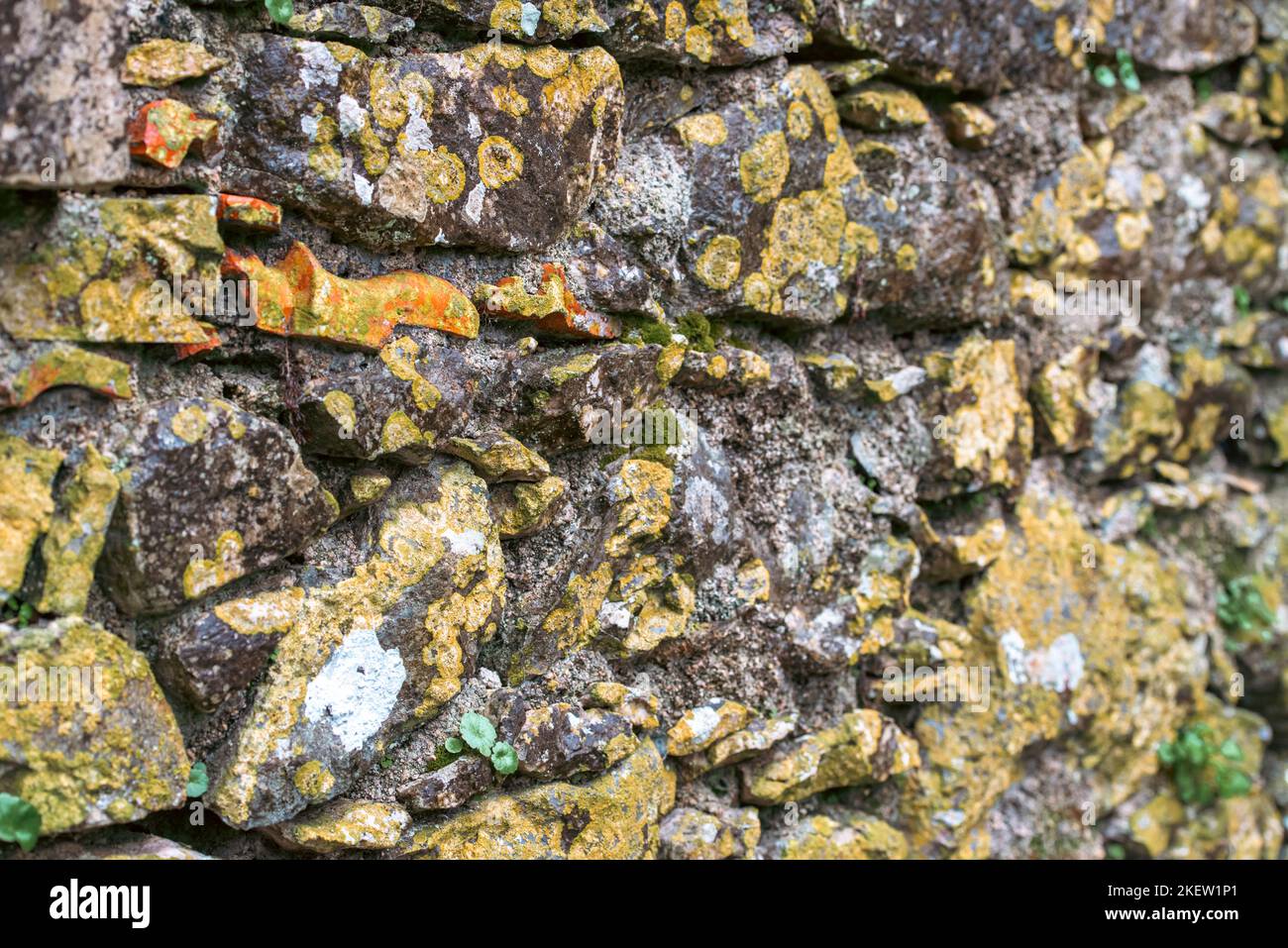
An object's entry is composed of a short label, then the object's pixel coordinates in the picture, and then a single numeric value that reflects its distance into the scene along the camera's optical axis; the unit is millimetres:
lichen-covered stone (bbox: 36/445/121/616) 1924
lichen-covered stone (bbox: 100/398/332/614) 1993
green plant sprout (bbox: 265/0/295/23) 2123
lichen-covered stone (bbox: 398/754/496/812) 2418
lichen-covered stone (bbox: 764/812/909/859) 3180
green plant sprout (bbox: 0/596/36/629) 1898
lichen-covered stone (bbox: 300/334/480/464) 2236
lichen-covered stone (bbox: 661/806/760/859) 2914
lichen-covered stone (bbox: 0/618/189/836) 1869
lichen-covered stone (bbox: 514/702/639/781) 2592
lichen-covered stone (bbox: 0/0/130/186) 1790
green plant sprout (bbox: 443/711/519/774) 2504
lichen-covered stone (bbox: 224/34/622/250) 2143
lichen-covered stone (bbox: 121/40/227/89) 1963
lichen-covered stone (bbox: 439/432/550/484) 2502
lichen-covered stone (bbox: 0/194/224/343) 1892
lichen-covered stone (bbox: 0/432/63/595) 1873
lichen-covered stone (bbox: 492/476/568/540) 2619
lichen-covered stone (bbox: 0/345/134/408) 1872
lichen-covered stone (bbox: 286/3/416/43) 2180
